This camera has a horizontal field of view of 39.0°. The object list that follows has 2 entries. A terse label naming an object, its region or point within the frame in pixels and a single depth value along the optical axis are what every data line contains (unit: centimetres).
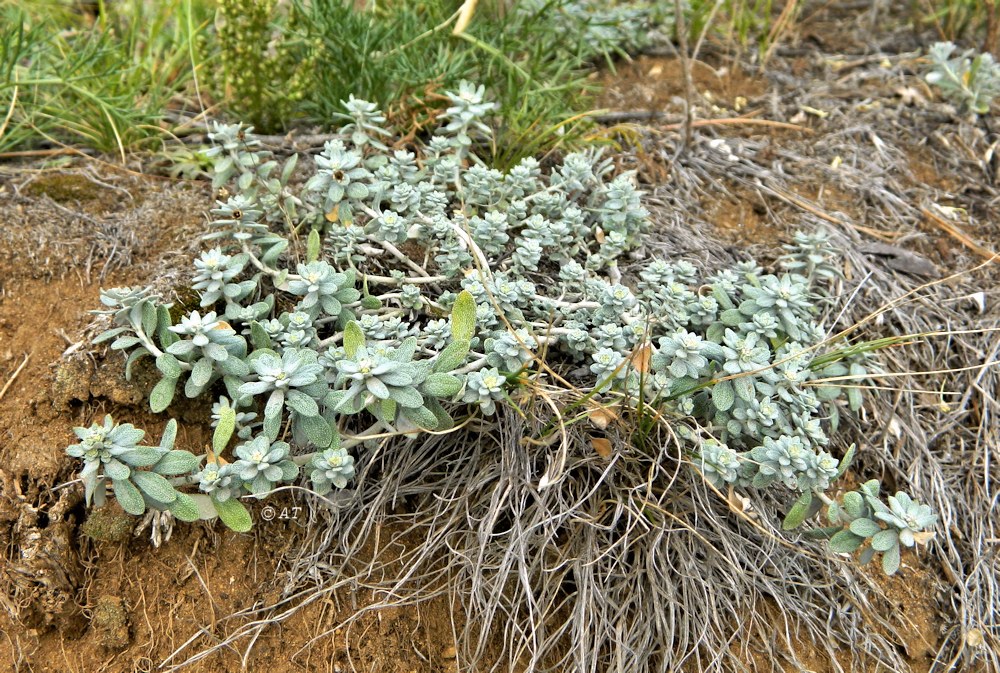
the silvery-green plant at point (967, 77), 80
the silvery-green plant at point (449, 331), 59
